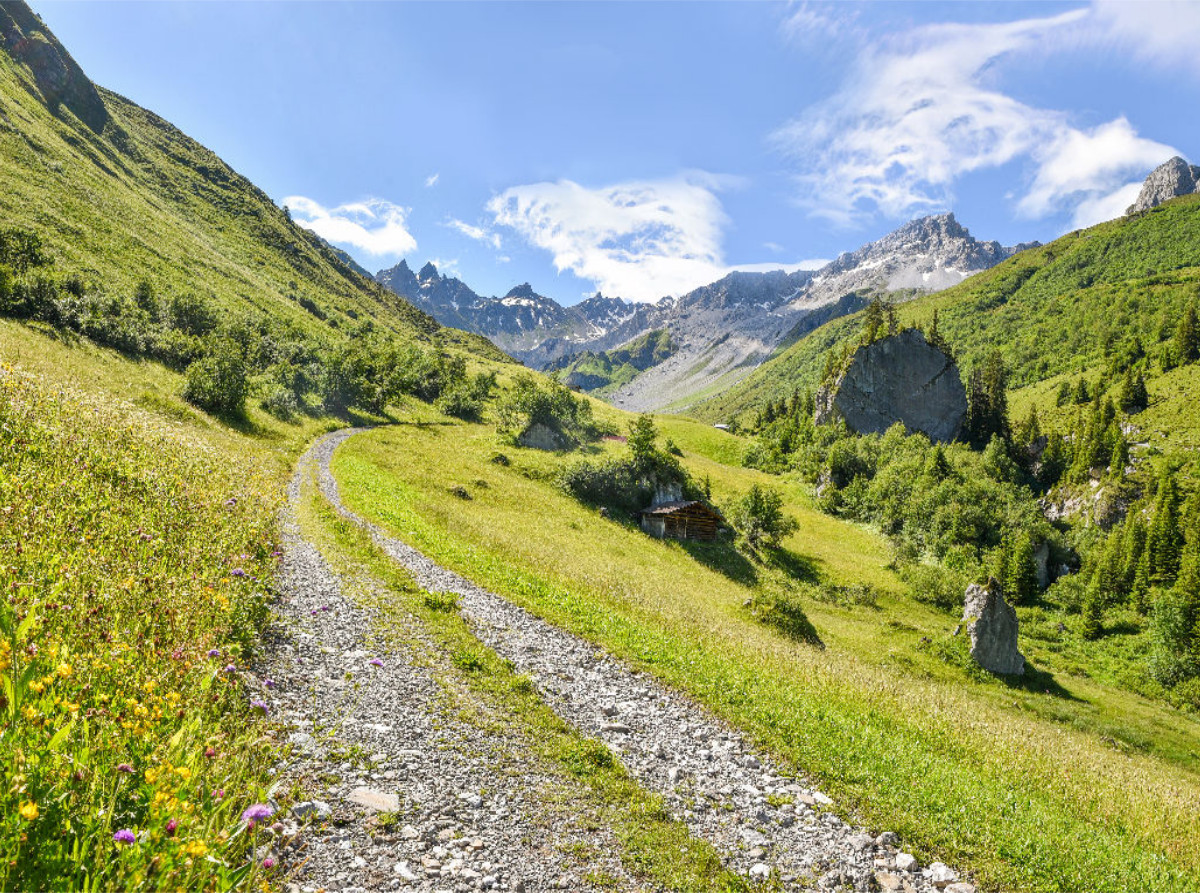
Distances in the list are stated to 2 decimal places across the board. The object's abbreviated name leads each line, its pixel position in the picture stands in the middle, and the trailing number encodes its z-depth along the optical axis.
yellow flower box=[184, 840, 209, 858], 3.65
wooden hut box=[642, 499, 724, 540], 57.50
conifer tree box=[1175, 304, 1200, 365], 148.38
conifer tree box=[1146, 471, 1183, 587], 73.19
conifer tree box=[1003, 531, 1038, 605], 72.19
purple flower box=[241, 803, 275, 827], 4.31
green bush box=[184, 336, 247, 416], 48.75
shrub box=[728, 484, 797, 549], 61.59
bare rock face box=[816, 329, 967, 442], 140.62
